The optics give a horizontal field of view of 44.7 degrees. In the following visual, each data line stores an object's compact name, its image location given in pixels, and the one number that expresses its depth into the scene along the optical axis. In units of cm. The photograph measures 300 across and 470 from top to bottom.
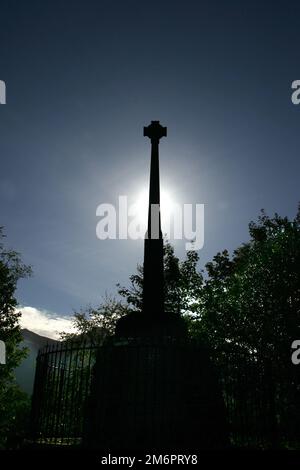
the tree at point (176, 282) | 3069
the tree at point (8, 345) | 2136
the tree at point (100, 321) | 3444
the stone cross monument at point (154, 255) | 1128
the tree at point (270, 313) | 1516
